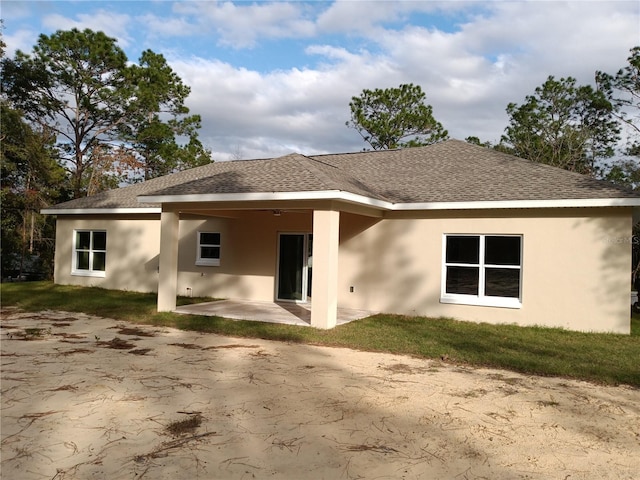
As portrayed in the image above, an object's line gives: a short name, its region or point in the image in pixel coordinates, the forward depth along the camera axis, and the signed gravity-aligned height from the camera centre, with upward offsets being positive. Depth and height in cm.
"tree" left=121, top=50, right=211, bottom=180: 2883 +771
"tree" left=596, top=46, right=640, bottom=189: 2136 +776
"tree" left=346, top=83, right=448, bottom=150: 3136 +889
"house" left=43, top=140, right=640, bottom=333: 998 +37
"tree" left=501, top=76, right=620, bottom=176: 2533 +733
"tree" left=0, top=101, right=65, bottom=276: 1997 +208
